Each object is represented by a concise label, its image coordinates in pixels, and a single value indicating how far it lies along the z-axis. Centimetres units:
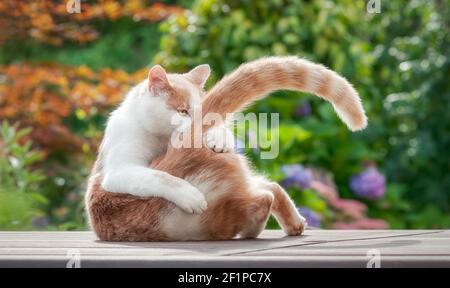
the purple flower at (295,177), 663
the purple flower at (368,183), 779
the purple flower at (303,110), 785
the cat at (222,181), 297
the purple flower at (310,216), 631
